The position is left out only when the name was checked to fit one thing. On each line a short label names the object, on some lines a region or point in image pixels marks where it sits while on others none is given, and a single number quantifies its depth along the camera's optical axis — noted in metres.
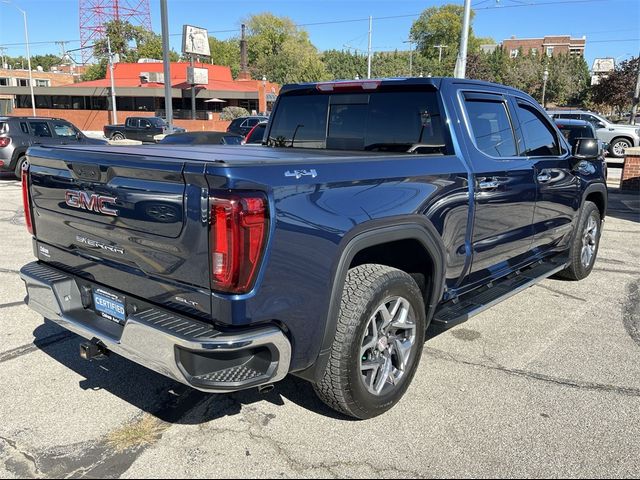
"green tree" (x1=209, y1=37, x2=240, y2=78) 89.69
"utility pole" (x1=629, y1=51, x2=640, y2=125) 26.36
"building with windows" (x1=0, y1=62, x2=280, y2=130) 44.75
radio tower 73.00
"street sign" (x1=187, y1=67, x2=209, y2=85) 35.41
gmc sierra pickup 2.46
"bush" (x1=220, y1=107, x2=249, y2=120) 41.91
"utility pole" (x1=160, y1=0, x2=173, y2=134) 16.17
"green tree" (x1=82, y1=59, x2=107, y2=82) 74.44
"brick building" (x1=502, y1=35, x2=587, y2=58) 131.12
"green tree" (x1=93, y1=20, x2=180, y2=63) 75.77
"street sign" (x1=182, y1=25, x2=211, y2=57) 34.19
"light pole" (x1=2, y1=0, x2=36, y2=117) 46.09
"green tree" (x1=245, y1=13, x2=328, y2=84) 75.62
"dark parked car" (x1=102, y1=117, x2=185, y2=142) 31.72
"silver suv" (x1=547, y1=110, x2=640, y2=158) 22.23
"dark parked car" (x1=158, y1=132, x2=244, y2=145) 15.11
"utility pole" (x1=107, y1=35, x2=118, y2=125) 42.04
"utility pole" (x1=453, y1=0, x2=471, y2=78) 17.64
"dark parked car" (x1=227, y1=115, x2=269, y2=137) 21.12
